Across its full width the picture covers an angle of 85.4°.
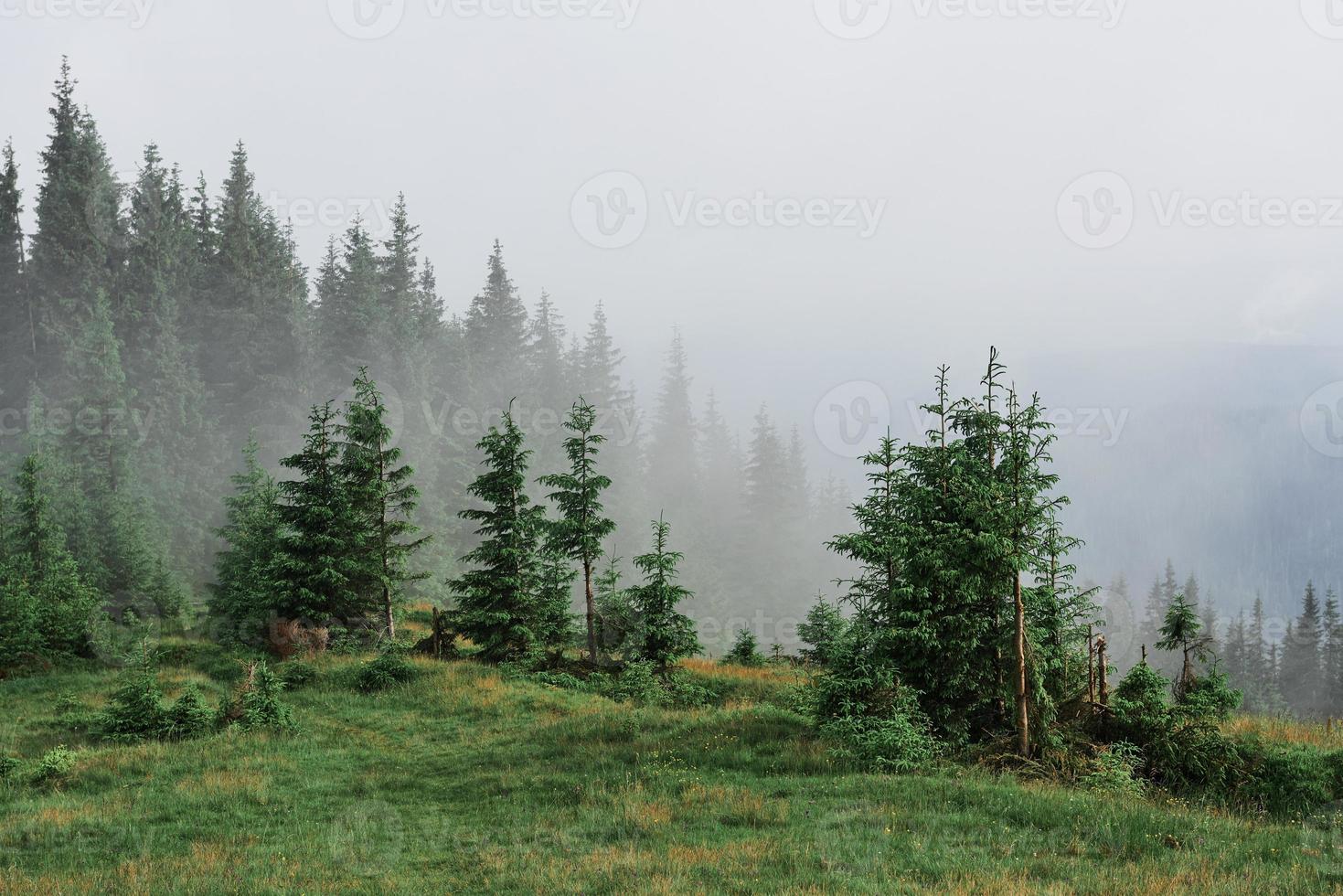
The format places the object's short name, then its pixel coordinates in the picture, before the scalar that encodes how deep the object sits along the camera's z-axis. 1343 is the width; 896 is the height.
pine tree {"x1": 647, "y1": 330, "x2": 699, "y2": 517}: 97.00
